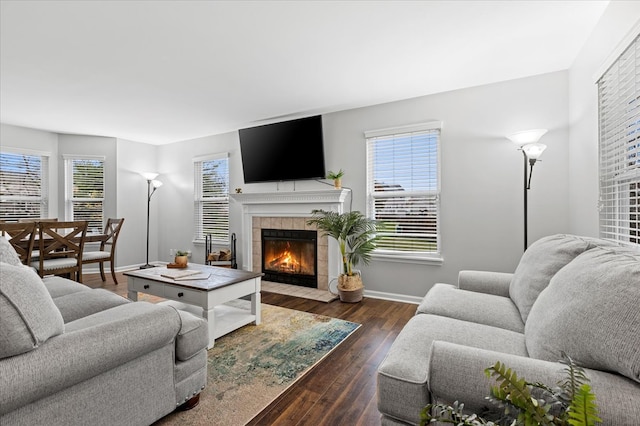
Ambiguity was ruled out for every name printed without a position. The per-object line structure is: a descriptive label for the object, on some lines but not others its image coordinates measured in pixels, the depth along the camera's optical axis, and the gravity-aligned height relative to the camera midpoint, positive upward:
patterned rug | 1.69 -1.08
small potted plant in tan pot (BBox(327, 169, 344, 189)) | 3.99 +0.48
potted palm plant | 3.69 -0.34
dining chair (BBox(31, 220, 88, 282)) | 3.69 -0.46
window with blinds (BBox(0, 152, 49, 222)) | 4.83 +0.48
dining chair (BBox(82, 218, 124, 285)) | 4.40 -0.59
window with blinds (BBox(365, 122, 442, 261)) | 3.61 +0.31
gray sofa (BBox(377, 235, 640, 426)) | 0.92 -0.51
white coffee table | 2.44 -0.66
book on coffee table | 2.74 -0.56
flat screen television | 4.20 +0.92
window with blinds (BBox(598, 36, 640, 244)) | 1.77 +0.42
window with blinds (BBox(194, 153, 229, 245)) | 5.36 +0.30
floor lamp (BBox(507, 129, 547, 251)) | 2.68 +0.62
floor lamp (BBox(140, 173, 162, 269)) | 5.71 +0.57
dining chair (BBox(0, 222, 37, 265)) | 3.48 -0.26
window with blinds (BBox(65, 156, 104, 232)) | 5.44 +0.45
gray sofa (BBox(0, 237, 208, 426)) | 1.05 -0.60
